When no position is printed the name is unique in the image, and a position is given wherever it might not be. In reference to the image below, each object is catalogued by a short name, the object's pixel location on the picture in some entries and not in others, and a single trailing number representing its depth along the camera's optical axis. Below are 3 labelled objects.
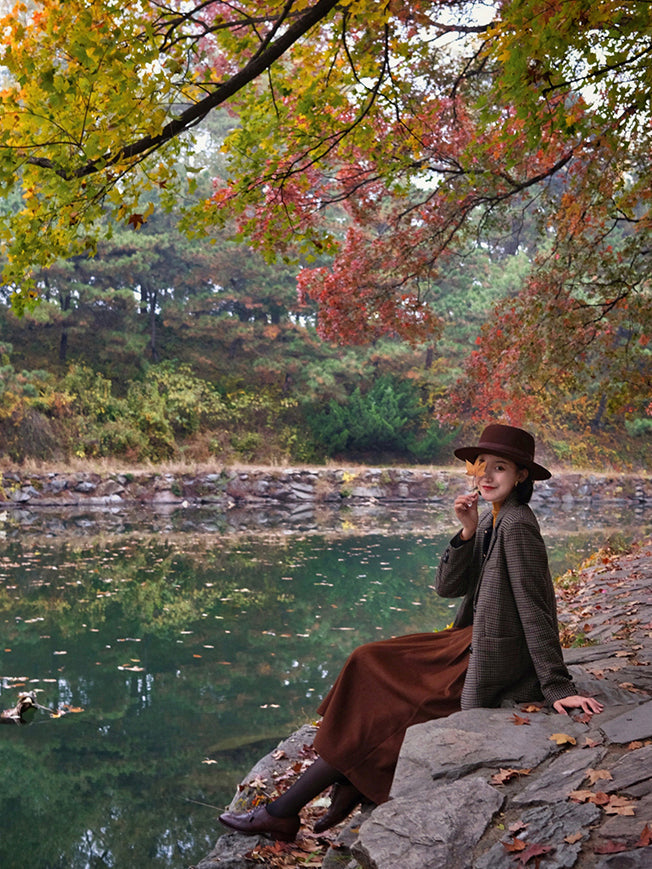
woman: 2.89
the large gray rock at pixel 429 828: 2.28
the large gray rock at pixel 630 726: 2.75
